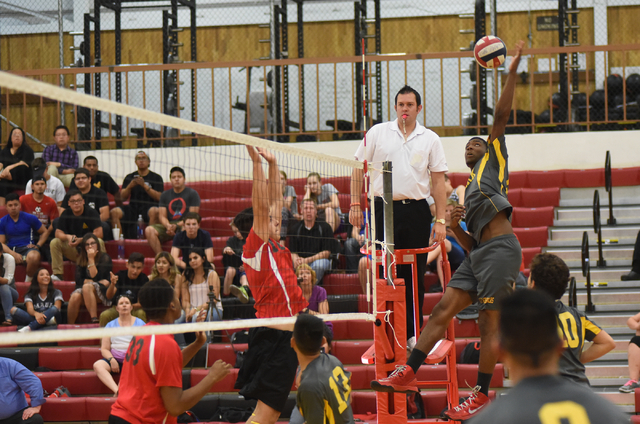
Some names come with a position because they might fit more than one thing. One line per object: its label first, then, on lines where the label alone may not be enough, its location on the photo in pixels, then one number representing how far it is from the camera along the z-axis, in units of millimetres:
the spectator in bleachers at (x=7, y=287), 17531
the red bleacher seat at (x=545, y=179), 22047
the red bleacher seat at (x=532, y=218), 20281
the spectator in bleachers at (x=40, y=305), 17375
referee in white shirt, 11539
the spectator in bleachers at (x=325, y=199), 18937
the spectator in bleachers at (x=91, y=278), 17453
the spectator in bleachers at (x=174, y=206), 20047
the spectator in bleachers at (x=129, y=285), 17062
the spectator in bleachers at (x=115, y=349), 15977
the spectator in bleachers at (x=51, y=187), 21406
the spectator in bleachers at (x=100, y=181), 21159
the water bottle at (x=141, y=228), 21172
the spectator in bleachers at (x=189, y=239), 18353
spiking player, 9430
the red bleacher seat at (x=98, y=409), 15297
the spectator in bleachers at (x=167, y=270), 16969
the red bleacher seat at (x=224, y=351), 16187
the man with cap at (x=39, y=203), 20203
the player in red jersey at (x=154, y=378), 7906
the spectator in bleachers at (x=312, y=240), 18141
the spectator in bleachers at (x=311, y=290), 16391
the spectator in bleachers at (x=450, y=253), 17442
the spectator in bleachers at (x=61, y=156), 22906
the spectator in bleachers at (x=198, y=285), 16609
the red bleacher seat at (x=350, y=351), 16187
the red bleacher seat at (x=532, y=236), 19406
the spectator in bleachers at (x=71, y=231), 19016
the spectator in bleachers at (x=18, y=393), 13812
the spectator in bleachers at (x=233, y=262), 17531
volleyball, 10031
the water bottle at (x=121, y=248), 19828
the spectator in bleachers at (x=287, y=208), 18797
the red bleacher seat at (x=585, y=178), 21875
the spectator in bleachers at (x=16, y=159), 22047
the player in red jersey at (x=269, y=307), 10094
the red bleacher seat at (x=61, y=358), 17031
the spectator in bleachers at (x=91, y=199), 19625
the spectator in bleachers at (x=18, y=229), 19609
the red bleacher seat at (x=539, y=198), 21203
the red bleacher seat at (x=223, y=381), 15547
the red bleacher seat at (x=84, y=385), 16281
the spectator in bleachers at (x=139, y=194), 21312
